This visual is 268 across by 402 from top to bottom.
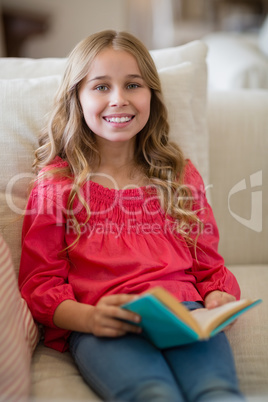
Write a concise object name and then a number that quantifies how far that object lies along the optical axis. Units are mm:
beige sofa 981
